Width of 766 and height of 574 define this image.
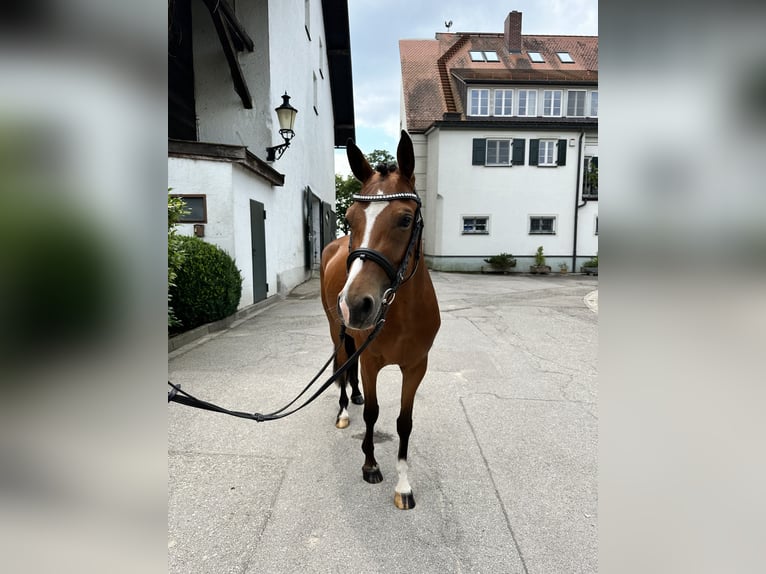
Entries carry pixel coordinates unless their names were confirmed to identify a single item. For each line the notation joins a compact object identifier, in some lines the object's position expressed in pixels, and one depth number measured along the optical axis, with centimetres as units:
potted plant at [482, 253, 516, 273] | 1825
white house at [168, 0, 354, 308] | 673
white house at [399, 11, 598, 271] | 1803
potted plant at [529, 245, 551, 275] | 1830
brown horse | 171
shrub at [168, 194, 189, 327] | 476
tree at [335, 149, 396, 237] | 3828
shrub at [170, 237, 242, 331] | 572
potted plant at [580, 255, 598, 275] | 1788
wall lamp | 827
